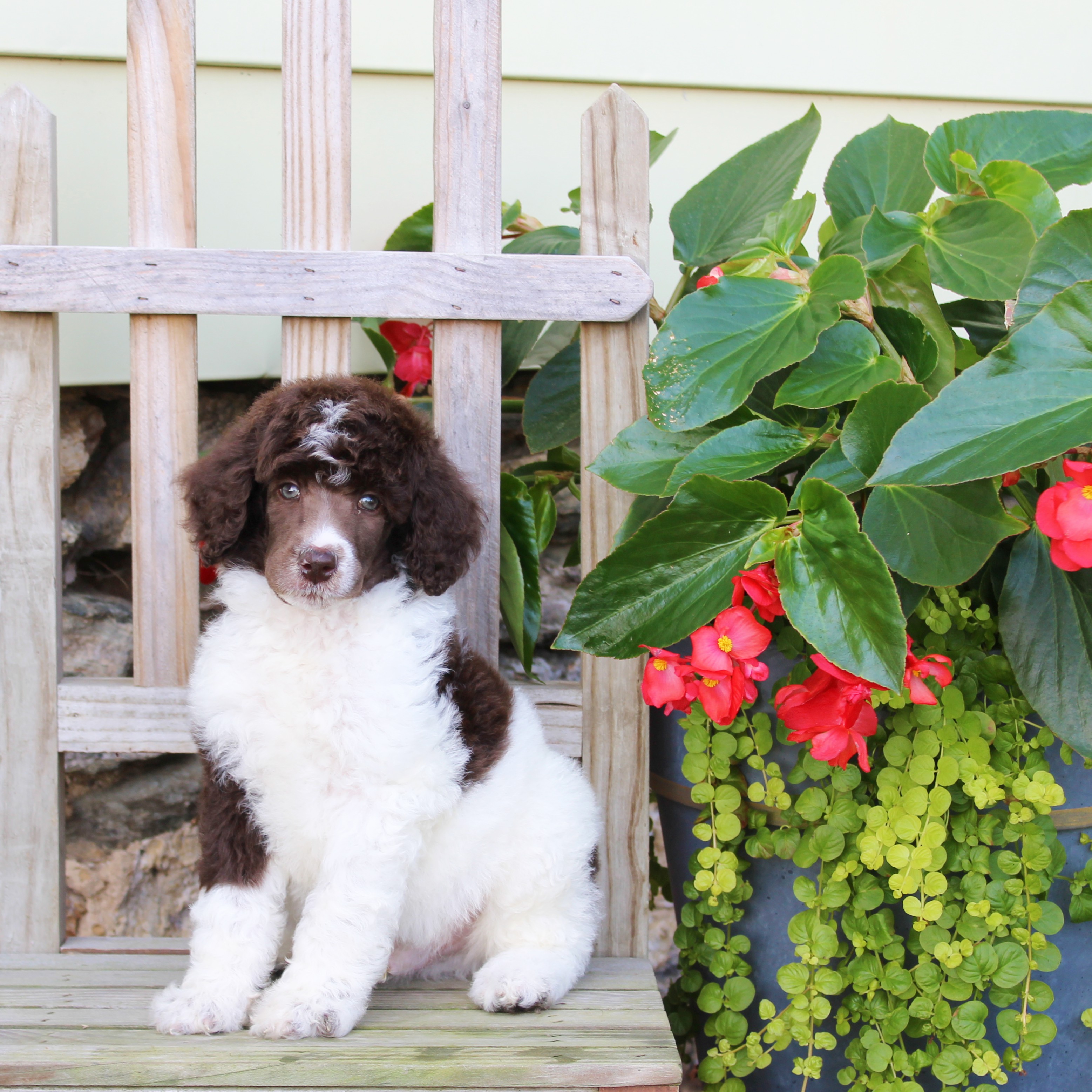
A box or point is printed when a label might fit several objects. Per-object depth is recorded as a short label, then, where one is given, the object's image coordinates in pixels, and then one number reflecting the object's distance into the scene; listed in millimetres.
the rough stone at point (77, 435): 1829
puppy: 1526
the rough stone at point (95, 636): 1826
